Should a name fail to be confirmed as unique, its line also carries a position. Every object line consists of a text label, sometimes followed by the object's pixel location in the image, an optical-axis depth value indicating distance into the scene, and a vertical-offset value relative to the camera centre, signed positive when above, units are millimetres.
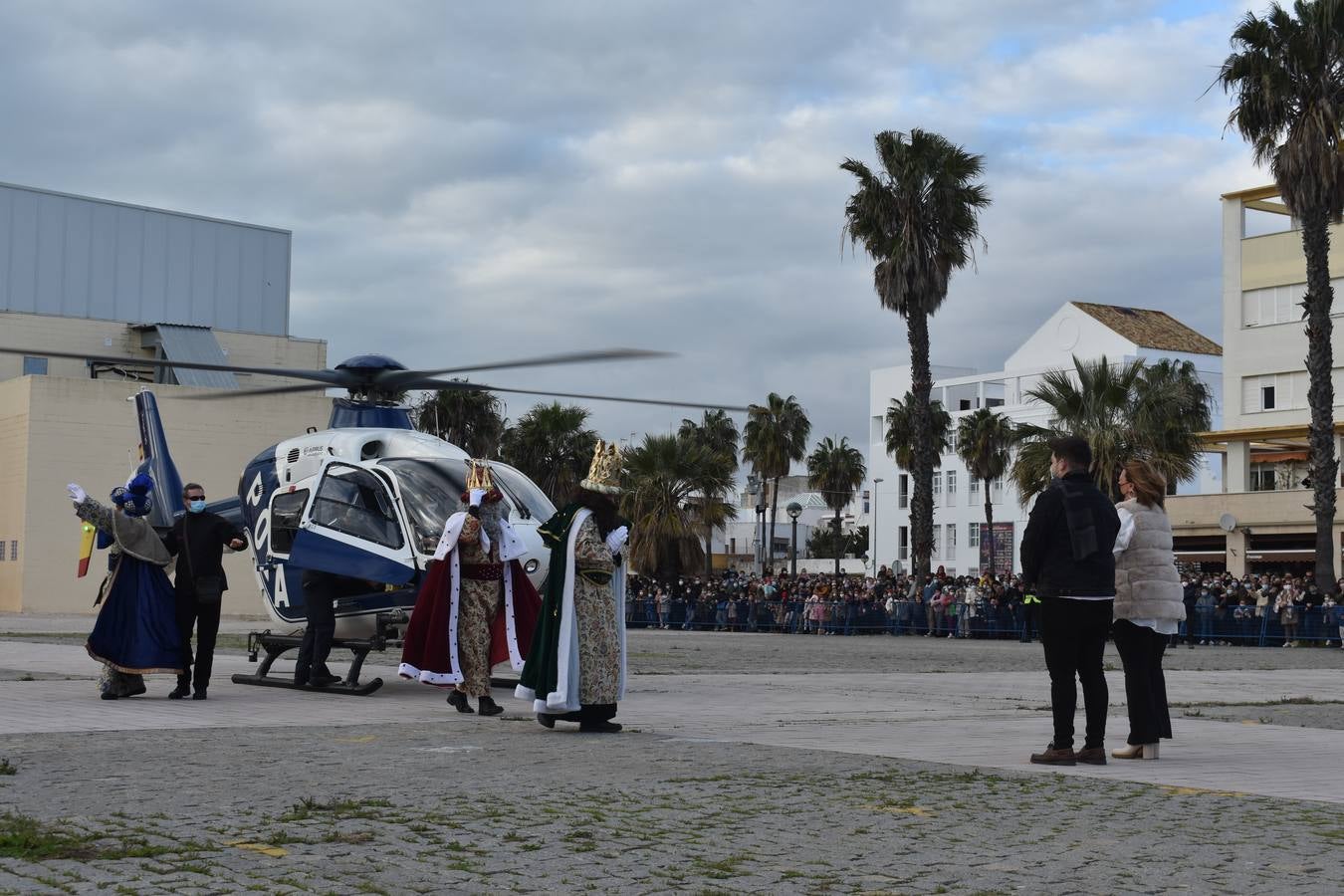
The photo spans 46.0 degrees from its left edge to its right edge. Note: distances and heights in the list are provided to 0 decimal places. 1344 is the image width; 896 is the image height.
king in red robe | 11844 -410
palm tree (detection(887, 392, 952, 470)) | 75625 +6112
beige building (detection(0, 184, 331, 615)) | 47406 +7029
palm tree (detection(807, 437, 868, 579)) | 87062 +4863
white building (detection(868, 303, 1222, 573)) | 79000 +9164
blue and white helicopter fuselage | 14391 +369
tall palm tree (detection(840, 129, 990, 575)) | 42094 +8796
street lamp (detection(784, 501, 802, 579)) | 52806 +1610
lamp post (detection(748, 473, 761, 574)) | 73125 +3397
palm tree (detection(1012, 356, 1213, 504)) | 38375 +3444
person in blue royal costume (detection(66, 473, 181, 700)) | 12914 -473
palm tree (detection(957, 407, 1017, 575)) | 71938 +5343
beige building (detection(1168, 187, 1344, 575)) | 50875 +5101
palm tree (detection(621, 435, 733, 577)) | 54188 +1906
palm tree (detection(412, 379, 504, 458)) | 60875 +5188
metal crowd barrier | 34594 -1545
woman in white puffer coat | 8977 -188
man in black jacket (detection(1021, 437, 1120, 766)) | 8727 -95
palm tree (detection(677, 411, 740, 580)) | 55250 +2129
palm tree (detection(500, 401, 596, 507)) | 59969 +4092
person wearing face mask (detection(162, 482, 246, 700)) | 13422 -151
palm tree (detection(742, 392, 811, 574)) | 73688 +5603
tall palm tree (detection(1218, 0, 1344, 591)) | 34781 +9487
